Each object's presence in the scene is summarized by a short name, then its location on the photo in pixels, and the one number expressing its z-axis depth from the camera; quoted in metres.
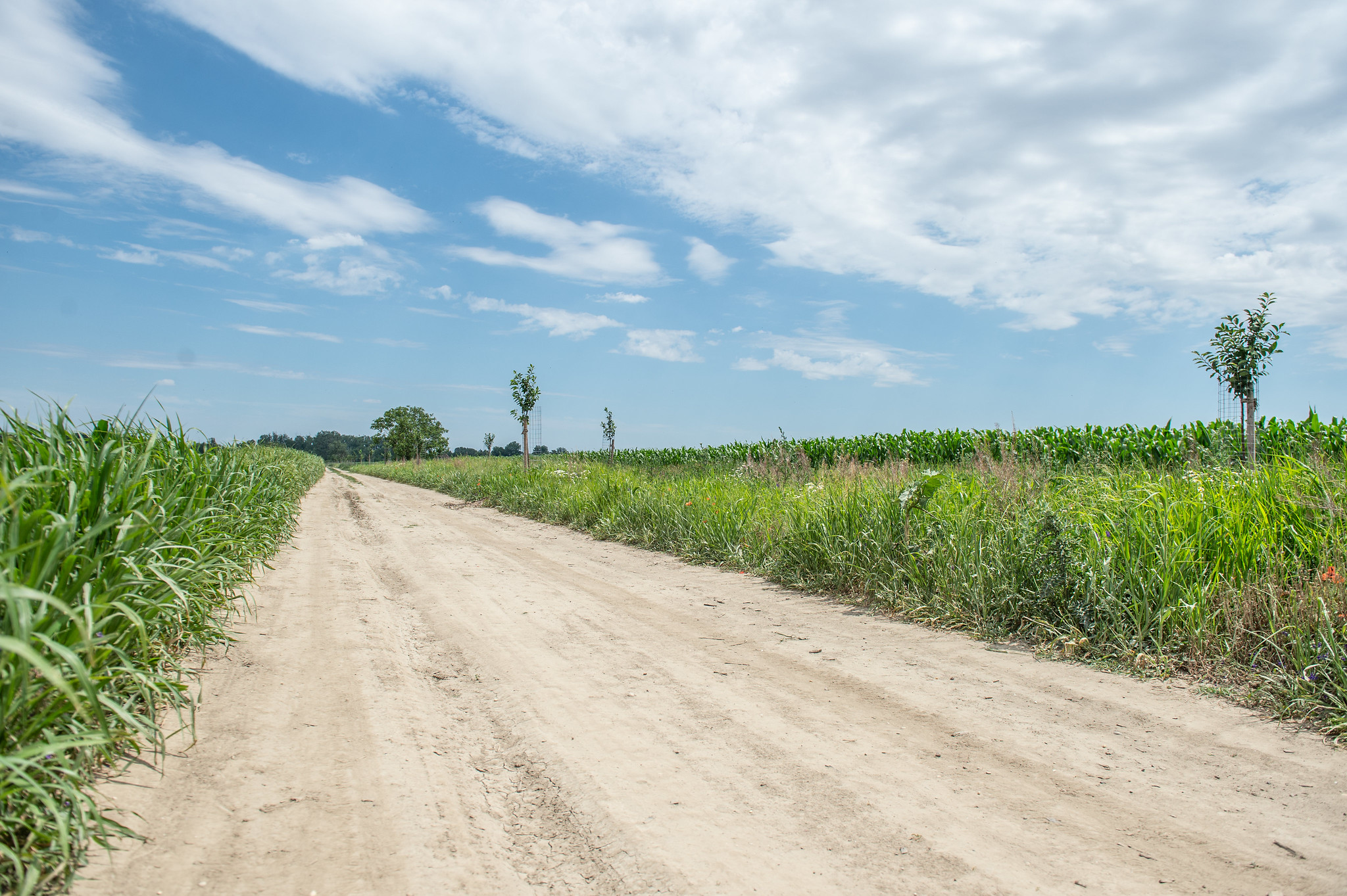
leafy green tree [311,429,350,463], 134.38
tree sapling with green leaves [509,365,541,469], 25.62
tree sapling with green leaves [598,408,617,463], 36.18
